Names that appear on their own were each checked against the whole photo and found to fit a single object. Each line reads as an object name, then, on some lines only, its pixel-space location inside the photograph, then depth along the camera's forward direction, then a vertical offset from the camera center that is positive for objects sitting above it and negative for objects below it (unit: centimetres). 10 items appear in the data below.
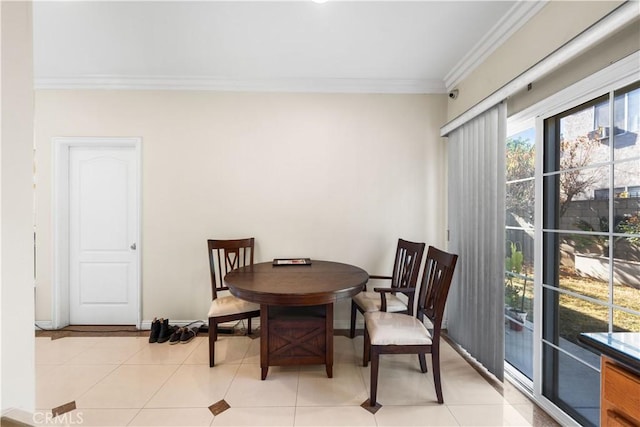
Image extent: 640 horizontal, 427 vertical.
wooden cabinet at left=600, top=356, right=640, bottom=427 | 84 -58
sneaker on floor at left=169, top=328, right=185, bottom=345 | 277 -126
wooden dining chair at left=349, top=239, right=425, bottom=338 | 233 -64
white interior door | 312 -26
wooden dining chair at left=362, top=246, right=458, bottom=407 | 190 -84
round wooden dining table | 198 -82
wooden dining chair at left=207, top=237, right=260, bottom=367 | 234 -71
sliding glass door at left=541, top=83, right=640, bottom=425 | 146 -15
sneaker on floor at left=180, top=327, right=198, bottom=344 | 279 -127
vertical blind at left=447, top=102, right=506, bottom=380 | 216 -20
